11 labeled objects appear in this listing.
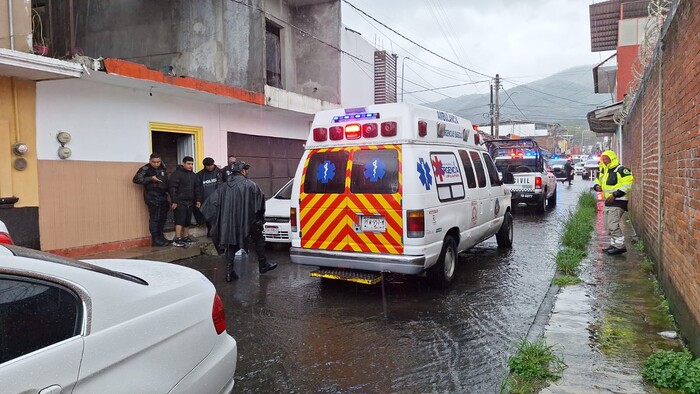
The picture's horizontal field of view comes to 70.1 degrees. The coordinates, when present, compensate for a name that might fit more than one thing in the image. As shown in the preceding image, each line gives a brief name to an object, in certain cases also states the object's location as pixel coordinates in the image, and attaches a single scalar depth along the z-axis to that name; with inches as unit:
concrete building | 301.3
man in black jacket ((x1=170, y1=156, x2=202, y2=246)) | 373.7
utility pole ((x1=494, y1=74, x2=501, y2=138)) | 1304.1
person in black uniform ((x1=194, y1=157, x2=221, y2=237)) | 387.9
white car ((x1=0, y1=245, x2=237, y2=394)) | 72.4
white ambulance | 222.2
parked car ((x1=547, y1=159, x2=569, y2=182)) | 1310.3
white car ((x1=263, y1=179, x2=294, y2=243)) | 361.4
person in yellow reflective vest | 317.4
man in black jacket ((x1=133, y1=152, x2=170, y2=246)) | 364.5
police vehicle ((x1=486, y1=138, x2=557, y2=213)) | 586.6
